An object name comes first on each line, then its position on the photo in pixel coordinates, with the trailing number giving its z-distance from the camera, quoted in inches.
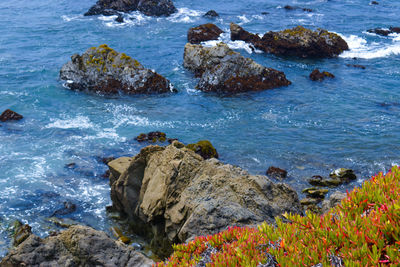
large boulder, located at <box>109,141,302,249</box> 583.5
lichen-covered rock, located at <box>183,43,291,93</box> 1472.7
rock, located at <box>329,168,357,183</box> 936.9
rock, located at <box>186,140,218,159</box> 1035.1
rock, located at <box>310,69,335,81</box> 1558.8
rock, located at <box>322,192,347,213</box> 631.8
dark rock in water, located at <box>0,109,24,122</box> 1249.7
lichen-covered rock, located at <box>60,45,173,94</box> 1454.2
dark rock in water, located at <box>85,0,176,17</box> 2410.4
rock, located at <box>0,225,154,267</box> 562.6
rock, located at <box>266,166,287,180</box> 952.9
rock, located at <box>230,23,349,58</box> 1812.3
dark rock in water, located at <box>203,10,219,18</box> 2388.0
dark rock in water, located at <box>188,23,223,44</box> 1974.7
